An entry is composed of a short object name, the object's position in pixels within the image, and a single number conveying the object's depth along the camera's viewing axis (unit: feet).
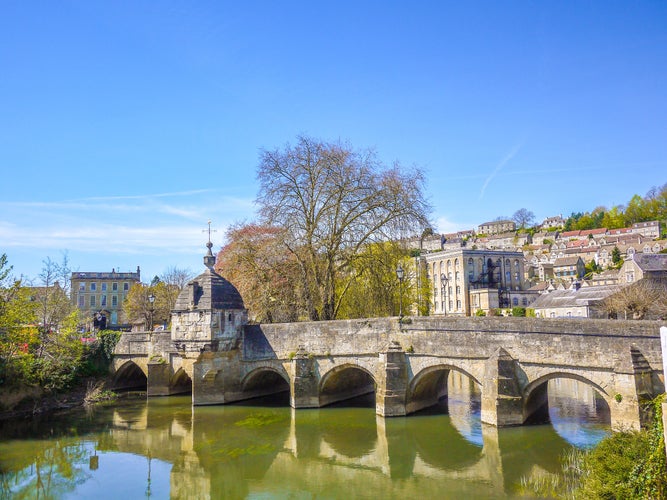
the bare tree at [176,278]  206.28
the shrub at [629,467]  29.07
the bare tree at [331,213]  90.63
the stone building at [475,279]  241.35
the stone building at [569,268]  337.19
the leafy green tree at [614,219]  427.17
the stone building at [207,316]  82.23
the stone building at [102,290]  249.96
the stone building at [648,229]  369.09
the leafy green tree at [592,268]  332.25
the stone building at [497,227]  532.73
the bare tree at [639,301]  104.37
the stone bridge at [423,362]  54.80
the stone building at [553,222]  510.58
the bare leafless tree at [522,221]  540.11
